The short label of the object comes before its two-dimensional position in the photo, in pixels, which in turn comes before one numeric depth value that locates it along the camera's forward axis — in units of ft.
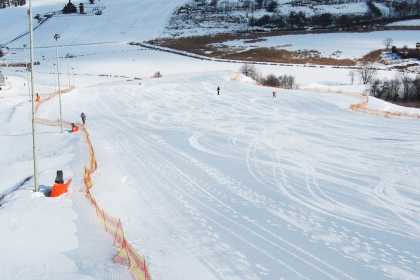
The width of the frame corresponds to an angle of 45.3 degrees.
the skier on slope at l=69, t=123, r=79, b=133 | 117.99
